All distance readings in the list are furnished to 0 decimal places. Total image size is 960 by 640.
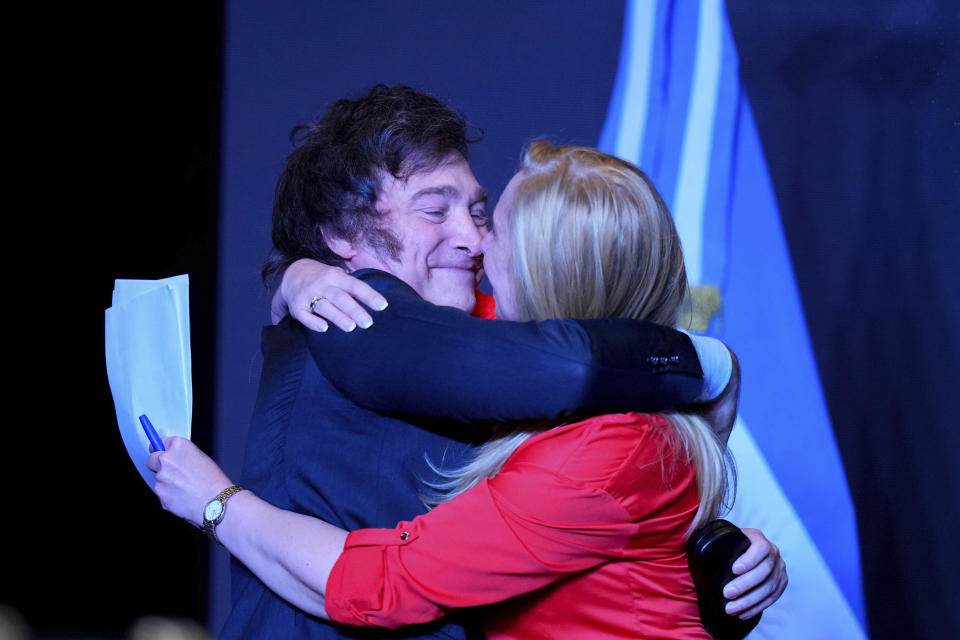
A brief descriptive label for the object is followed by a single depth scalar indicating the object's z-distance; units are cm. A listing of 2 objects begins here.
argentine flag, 777
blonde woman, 635
